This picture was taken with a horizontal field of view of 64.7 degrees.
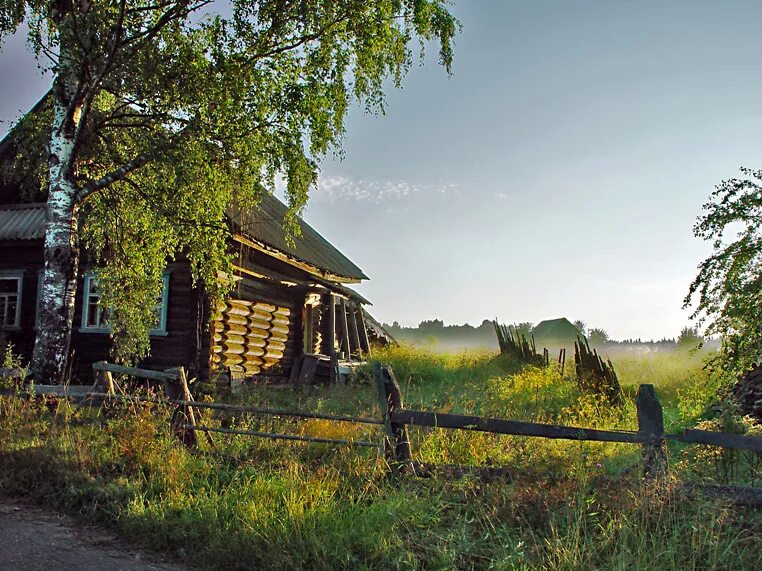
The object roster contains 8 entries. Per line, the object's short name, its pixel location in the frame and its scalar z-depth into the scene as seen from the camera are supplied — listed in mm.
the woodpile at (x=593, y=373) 14148
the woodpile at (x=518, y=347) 20378
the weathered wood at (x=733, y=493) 4707
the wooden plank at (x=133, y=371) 7008
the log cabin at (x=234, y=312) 13750
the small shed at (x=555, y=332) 50625
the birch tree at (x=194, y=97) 9477
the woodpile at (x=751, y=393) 9977
